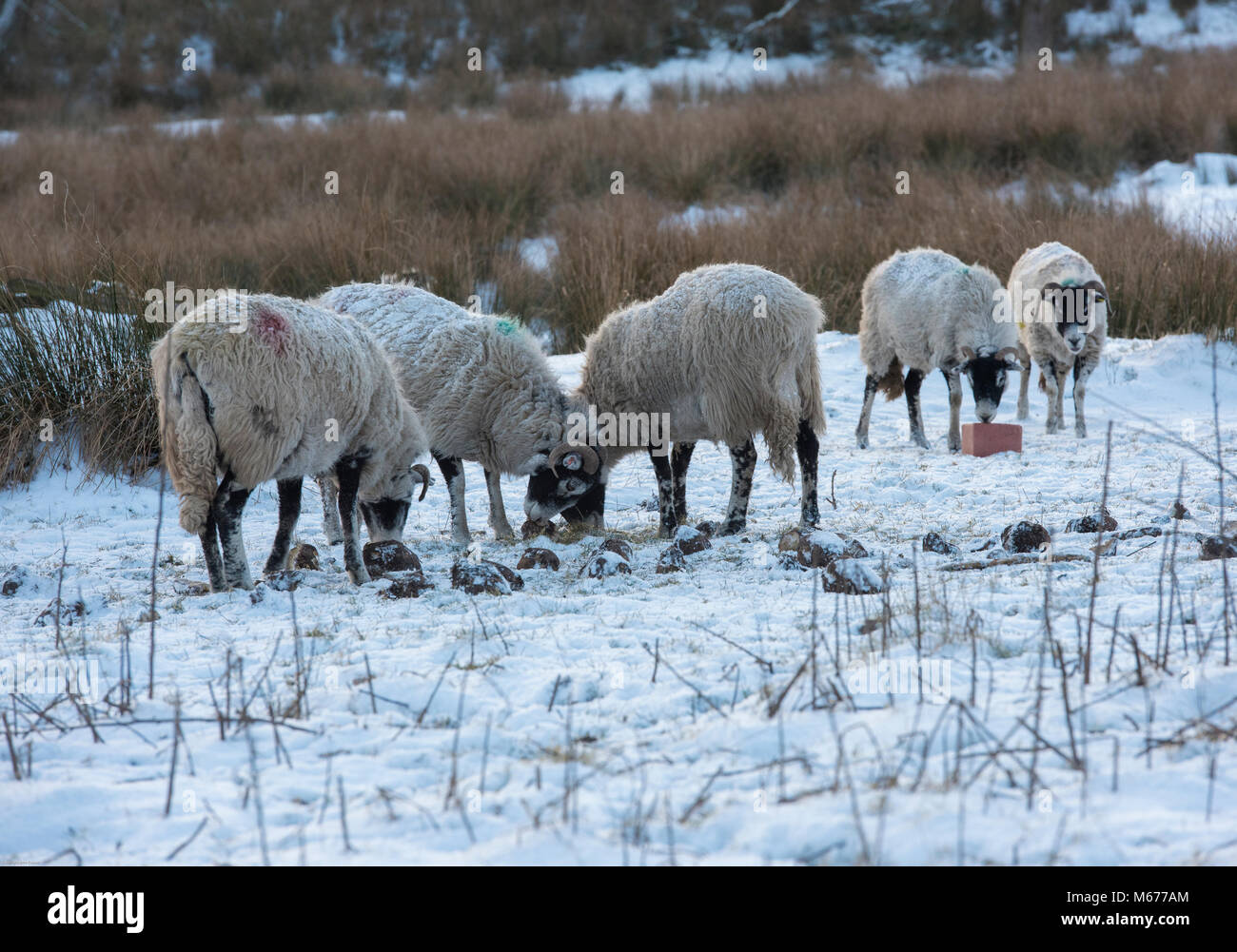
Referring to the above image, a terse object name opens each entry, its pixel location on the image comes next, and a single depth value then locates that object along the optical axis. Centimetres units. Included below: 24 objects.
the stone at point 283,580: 1023
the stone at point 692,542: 1151
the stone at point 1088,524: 1106
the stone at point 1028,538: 1018
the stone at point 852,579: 897
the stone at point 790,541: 1071
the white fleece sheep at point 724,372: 1266
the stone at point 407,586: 986
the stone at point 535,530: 1387
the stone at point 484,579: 989
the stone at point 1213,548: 887
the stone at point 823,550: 1007
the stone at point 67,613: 946
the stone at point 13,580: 1073
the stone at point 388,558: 1105
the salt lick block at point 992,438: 1734
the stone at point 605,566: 1048
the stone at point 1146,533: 1006
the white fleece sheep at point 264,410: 980
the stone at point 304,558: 1190
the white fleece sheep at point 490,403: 1379
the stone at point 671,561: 1059
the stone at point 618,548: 1094
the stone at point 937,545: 1060
